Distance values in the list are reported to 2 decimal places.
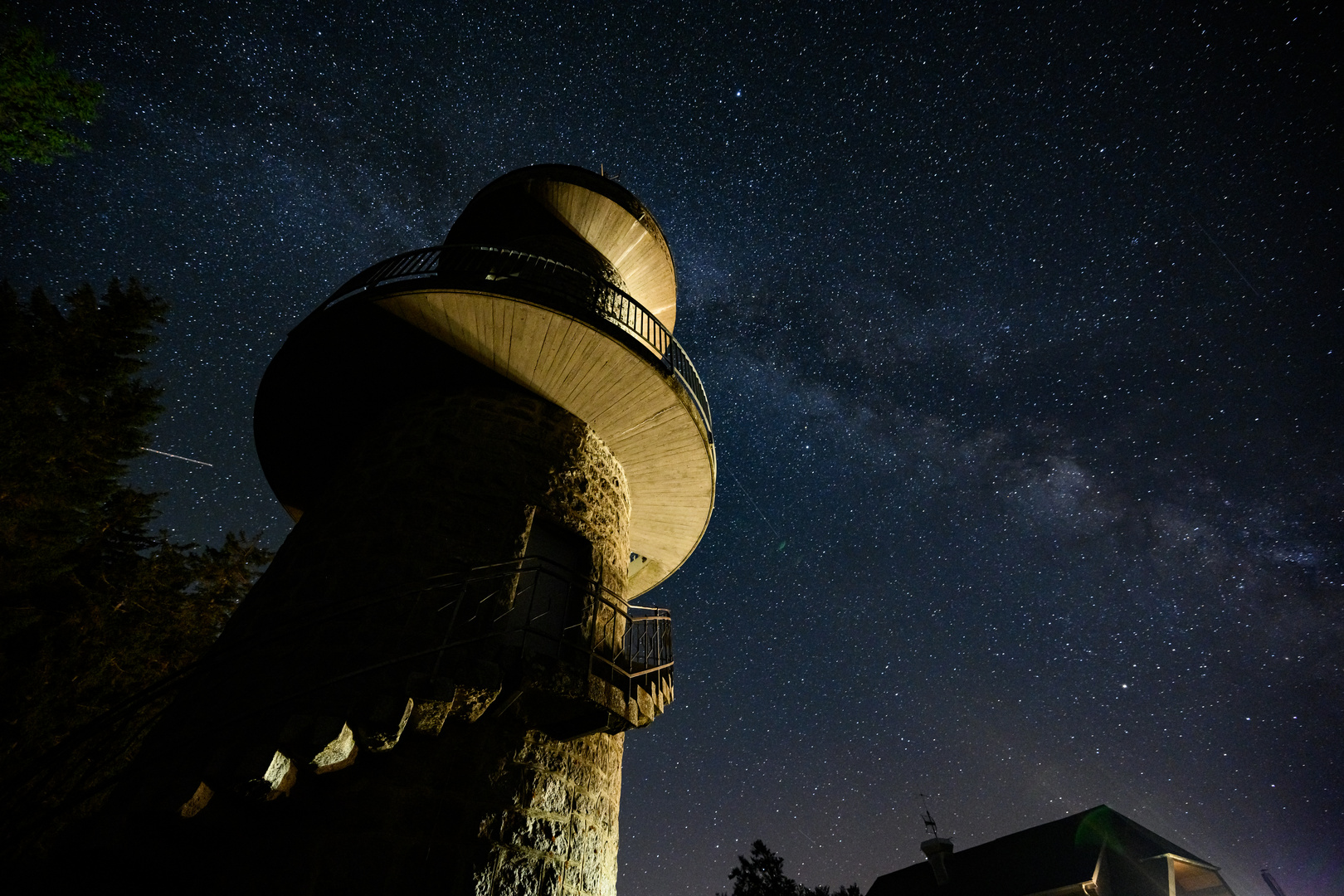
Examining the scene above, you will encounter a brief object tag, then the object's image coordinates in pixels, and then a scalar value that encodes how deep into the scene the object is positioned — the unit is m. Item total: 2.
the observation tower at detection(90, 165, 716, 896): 4.32
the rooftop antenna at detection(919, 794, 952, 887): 19.38
